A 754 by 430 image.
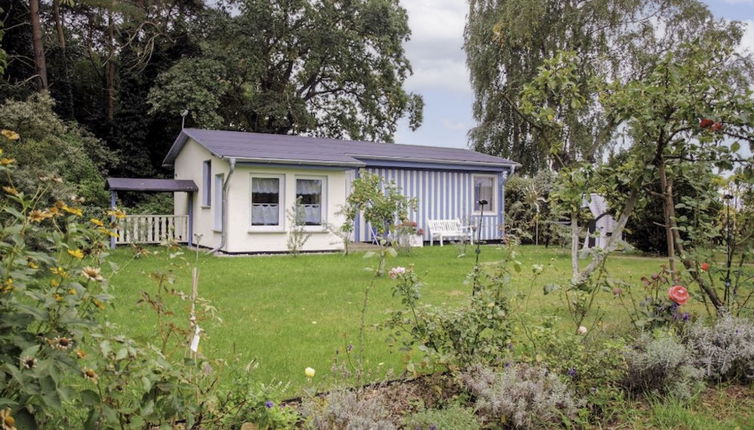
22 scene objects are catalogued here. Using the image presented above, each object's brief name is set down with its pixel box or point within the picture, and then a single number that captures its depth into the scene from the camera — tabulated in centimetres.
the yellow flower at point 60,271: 192
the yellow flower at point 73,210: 193
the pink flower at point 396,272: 343
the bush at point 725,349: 358
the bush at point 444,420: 259
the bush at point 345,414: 248
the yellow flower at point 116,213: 215
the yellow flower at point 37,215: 186
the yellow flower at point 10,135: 208
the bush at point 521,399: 277
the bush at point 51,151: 1150
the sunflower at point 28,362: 164
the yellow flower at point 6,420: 157
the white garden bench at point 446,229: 1681
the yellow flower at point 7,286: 174
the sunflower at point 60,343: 175
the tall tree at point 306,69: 2283
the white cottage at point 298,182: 1347
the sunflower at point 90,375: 186
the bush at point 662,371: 329
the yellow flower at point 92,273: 184
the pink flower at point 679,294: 376
